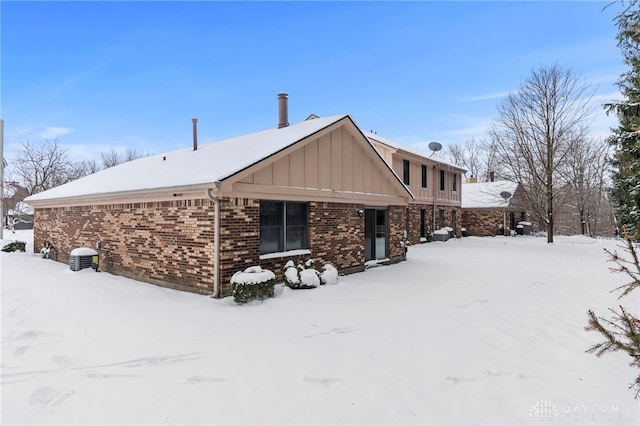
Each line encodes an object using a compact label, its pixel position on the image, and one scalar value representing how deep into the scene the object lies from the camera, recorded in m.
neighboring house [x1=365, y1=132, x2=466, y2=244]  19.08
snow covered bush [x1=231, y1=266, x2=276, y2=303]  6.73
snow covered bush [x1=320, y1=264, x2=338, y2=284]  8.71
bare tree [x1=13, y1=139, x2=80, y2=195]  25.83
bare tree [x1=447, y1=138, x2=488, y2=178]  44.56
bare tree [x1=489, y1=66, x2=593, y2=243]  20.84
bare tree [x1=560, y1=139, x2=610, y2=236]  28.42
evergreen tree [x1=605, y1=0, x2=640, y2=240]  7.07
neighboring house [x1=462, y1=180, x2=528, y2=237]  26.42
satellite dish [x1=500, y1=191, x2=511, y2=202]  25.57
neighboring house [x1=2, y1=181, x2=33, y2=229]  22.88
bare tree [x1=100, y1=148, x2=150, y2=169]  44.72
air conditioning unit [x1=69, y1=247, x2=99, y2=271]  9.81
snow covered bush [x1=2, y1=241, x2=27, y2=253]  13.73
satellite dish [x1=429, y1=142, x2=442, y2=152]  22.02
